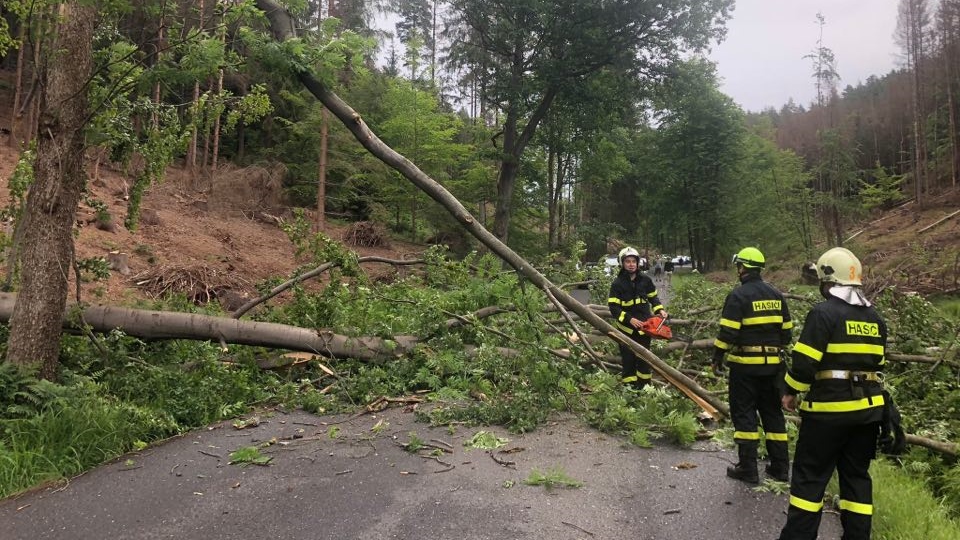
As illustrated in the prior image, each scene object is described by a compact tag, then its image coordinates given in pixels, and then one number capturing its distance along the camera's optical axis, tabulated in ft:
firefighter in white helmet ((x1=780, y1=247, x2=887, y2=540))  9.72
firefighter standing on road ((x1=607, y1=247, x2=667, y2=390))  20.20
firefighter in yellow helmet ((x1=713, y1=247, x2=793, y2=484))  13.25
